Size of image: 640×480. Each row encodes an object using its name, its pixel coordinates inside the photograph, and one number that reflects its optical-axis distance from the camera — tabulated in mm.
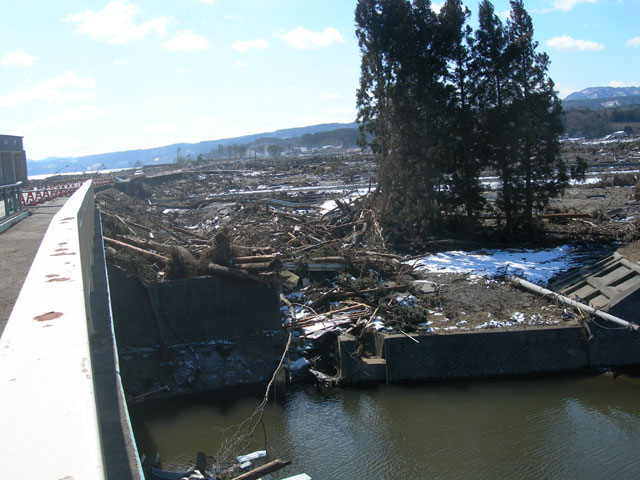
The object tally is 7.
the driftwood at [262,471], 6953
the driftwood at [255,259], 13312
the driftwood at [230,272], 12898
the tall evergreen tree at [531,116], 17734
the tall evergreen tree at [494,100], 18031
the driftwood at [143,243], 14450
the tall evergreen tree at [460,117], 18375
